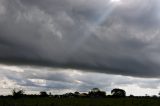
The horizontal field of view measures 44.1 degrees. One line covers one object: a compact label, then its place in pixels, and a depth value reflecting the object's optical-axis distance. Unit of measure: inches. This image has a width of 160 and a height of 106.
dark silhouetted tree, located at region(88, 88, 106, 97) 3494.2
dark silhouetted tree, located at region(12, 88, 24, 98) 2282.5
